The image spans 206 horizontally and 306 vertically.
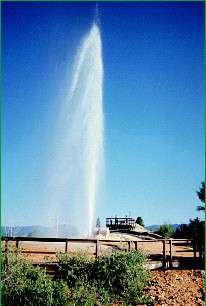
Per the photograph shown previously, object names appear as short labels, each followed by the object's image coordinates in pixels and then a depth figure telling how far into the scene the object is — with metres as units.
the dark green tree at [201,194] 18.51
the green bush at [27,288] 13.07
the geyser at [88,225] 35.47
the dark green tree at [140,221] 61.78
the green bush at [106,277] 13.83
